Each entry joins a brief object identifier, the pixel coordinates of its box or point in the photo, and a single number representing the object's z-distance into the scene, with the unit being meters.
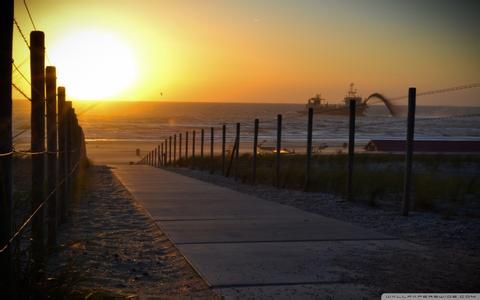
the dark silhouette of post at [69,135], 8.73
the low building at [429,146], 41.75
